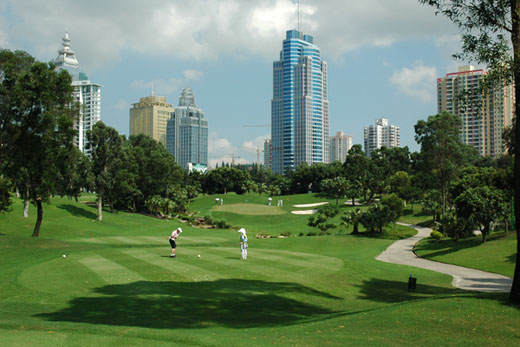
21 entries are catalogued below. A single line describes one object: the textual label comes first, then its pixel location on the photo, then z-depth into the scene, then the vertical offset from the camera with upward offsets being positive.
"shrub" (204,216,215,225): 70.03 -5.33
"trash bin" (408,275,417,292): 23.09 -5.20
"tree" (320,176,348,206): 99.31 +1.19
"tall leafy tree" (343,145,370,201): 98.31 +6.19
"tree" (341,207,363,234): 56.34 -3.90
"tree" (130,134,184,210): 84.38 +3.33
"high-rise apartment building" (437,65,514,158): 179.25 +30.50
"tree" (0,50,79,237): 37.53 +6.46
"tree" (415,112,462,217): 61.22 +7.19
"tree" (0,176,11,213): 44.44 -1.04
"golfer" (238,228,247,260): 27.38 -3.49
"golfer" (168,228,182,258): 28.06 -3.46
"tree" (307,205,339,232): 59.91 -4.09
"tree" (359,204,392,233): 55.03 -3.67
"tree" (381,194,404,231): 55.75 -2.11
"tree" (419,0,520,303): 16.11 +6.06
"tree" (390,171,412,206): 94.38 +1.80
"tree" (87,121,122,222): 63.84 +5.45
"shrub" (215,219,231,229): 68.50 -5.77
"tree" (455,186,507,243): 40.31 -1.42
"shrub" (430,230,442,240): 49.91 -5.31
